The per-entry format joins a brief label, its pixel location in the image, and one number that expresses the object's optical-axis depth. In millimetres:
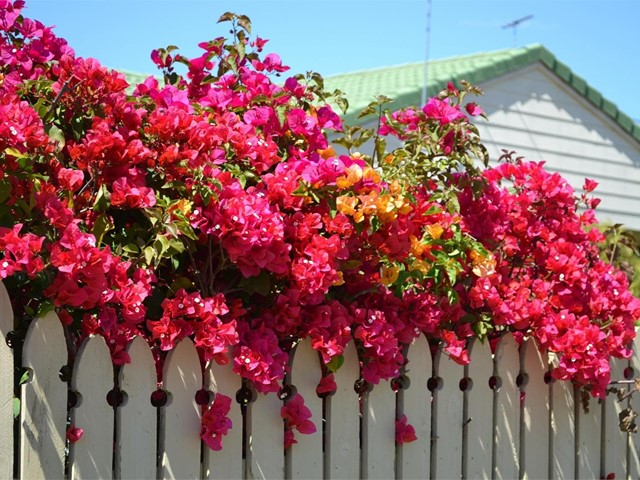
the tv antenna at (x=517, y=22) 12569
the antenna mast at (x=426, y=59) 8340
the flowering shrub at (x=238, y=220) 2656
